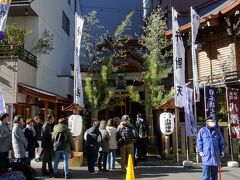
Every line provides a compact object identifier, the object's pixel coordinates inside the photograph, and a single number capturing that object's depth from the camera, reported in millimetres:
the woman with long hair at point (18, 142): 10211
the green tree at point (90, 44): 20109
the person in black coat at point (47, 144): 11466
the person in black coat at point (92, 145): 12203
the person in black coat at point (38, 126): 13211
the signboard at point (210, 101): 13812
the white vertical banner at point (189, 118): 13875
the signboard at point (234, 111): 14250
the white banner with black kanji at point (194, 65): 14095
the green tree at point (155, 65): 17516
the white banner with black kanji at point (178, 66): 13953
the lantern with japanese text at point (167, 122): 14820
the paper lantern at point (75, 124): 14281
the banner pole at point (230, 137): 14288
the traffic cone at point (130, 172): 8643
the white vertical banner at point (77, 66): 14590
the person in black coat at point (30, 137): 11648
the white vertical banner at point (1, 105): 12156
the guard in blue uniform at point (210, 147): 8766
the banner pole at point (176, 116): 15268
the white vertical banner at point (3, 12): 11827
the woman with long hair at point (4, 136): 9584
